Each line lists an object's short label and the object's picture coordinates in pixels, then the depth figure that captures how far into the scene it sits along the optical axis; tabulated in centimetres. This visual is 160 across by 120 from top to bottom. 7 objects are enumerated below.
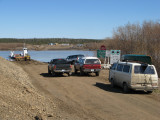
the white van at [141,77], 1411
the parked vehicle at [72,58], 4300
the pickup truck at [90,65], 2330
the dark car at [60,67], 2331
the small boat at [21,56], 5614
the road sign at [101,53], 3188
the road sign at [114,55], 2895
